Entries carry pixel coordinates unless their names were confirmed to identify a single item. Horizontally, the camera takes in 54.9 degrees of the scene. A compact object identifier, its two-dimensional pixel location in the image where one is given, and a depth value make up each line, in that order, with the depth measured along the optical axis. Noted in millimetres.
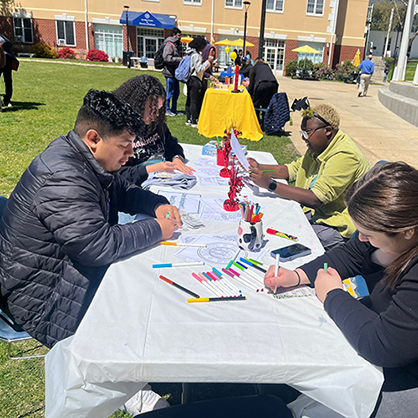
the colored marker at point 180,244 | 1971
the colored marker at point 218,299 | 1529
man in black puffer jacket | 1645
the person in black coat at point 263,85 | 9094
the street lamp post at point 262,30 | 12959
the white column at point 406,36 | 13791
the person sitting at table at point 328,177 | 2652
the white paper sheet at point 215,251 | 1851
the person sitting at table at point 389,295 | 1274
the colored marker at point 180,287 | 1566
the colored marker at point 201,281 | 1629
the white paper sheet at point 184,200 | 2451
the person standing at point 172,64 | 9204
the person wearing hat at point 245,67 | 12635
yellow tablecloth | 8266
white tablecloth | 1256
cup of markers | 1950
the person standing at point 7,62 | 7801
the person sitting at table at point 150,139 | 3090
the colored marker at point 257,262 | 1836
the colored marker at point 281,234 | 2142
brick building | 28703
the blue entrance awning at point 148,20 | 28062
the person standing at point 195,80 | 8484
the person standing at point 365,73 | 16484
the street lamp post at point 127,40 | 24817
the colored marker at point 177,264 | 1760
